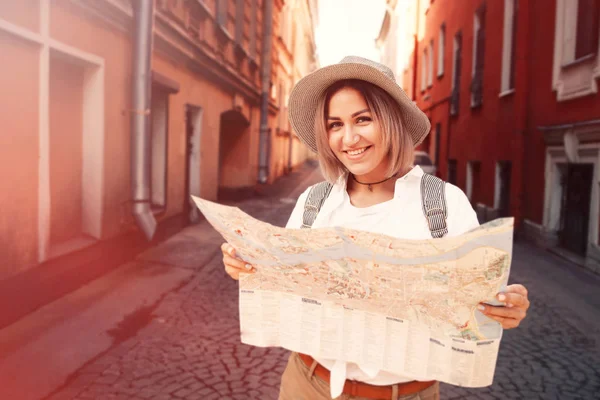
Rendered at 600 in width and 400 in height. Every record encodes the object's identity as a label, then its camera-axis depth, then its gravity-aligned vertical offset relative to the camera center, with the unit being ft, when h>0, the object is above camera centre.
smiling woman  5.05 -0.05
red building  25.86 +4.00
